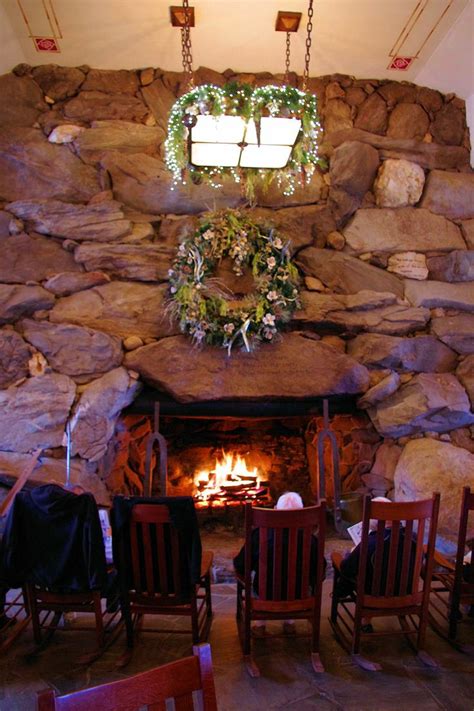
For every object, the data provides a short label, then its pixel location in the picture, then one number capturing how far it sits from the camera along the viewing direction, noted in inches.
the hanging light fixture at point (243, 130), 120.6
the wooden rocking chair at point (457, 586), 99.6
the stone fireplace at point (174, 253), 154.1
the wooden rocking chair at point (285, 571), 91.9
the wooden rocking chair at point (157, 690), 42.2
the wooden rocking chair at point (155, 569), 94.5
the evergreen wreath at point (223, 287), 153.7
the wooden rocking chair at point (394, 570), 93.4
